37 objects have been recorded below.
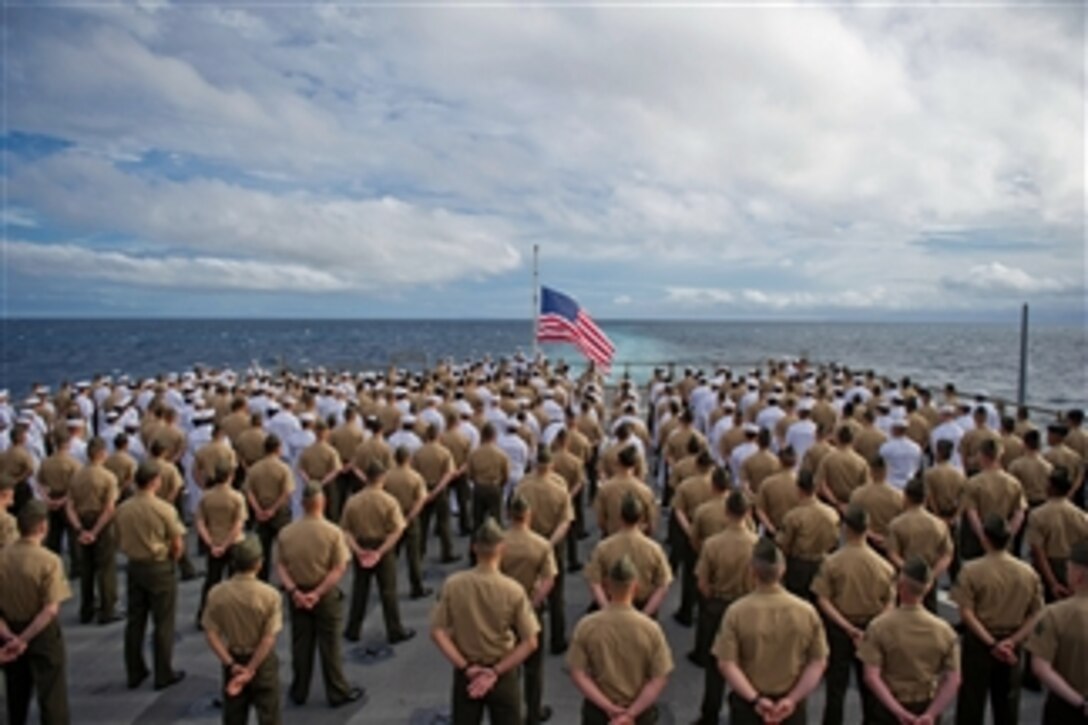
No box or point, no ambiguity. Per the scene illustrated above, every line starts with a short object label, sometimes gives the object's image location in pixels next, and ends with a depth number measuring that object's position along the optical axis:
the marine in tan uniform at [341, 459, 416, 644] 8.30
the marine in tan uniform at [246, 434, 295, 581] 9.51
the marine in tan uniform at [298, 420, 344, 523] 10.98
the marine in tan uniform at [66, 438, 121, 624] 8.98
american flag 21.80
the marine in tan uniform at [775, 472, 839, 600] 7.49
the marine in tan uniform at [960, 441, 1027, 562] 8.59
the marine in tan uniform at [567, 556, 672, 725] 4.93
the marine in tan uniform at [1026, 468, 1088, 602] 7.37
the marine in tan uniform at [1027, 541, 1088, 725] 5.13
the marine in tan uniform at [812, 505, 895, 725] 6.18
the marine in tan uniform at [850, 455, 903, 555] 8.09
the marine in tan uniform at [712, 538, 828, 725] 4.96
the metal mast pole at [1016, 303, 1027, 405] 16.50
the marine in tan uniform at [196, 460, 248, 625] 8.48
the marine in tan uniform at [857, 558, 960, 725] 5.03
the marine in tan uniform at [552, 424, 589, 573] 10.37
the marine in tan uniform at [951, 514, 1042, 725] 5.98
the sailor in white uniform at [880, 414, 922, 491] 10.51
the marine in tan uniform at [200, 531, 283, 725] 5.87
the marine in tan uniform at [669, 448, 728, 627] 8.60
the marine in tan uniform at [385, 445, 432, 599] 9.41
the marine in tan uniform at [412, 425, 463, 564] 10.77
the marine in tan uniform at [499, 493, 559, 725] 6.59
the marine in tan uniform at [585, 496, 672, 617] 6.42
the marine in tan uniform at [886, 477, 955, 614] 7.11
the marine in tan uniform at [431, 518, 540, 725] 5.50
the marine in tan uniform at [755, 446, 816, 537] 8.63
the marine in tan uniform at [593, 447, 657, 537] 8.28
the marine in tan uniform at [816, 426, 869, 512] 9.70
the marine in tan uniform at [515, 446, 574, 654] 8.27
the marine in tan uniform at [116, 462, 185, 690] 7.57
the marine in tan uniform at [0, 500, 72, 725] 6.39
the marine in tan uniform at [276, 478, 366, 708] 6.98
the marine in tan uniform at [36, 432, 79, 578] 9.83
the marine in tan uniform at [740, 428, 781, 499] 9.84
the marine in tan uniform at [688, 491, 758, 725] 6.66
